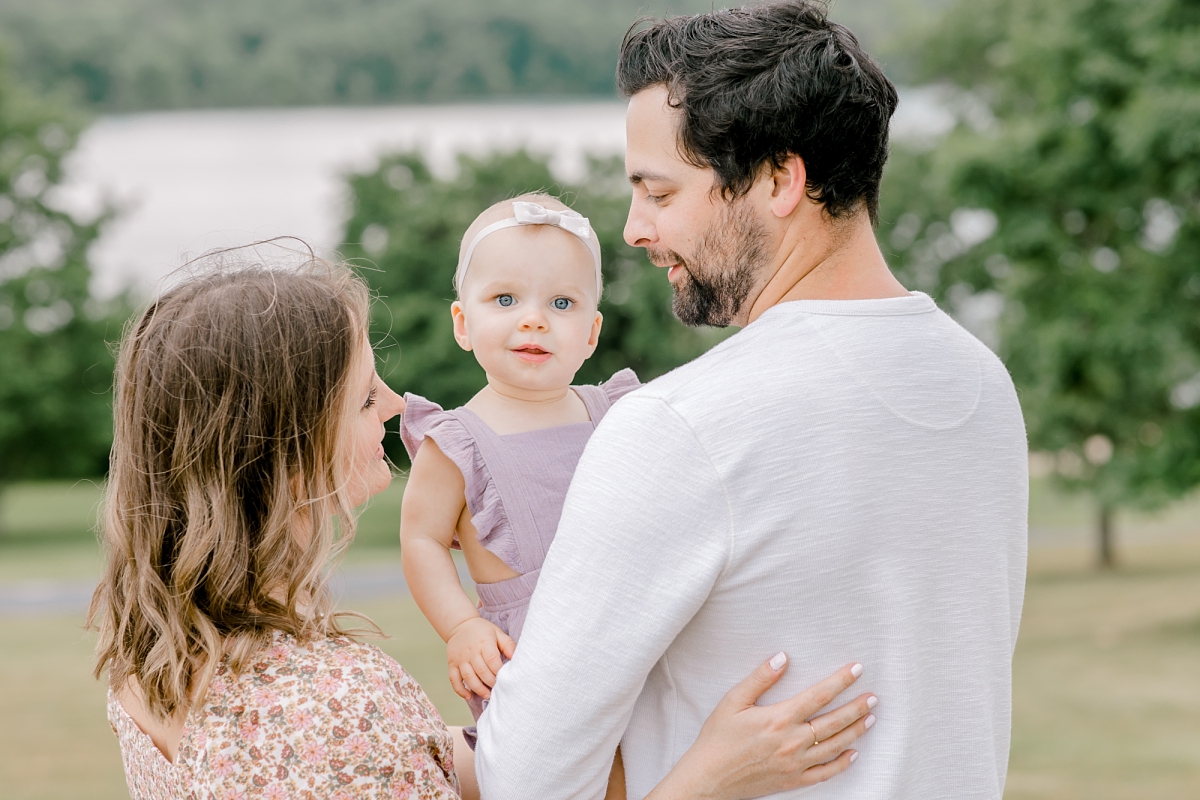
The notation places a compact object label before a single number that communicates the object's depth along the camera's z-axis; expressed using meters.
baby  2.02
